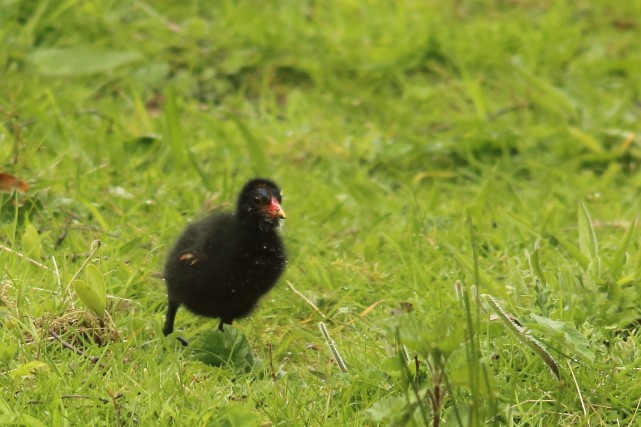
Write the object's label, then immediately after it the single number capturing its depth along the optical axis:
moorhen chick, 9.68
